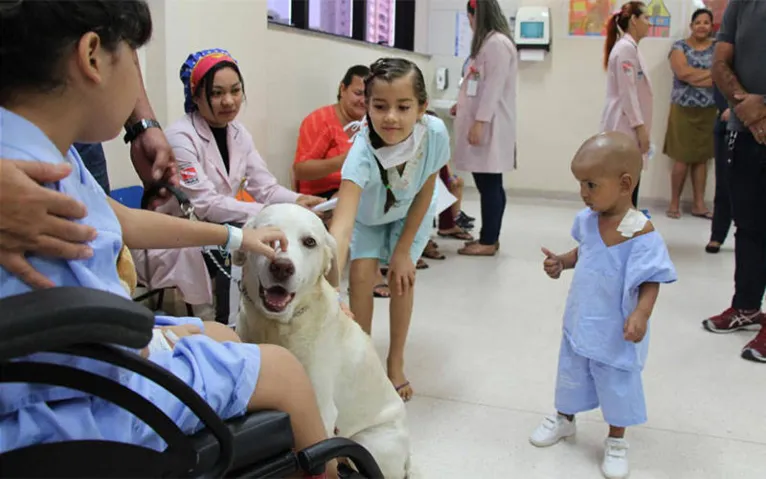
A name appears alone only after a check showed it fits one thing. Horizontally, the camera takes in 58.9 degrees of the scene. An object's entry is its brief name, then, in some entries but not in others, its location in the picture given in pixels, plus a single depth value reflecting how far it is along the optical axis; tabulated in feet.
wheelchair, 2.39
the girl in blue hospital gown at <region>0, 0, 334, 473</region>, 2.71
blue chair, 8.30
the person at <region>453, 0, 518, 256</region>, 14.02
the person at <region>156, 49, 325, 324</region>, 7.87
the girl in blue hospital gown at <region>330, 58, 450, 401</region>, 6.86
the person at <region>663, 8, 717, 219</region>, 18.44
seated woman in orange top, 11.63
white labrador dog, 5.11
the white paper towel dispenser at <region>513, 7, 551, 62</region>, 20.70
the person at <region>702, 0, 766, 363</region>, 8.71
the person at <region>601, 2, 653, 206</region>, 14.52
